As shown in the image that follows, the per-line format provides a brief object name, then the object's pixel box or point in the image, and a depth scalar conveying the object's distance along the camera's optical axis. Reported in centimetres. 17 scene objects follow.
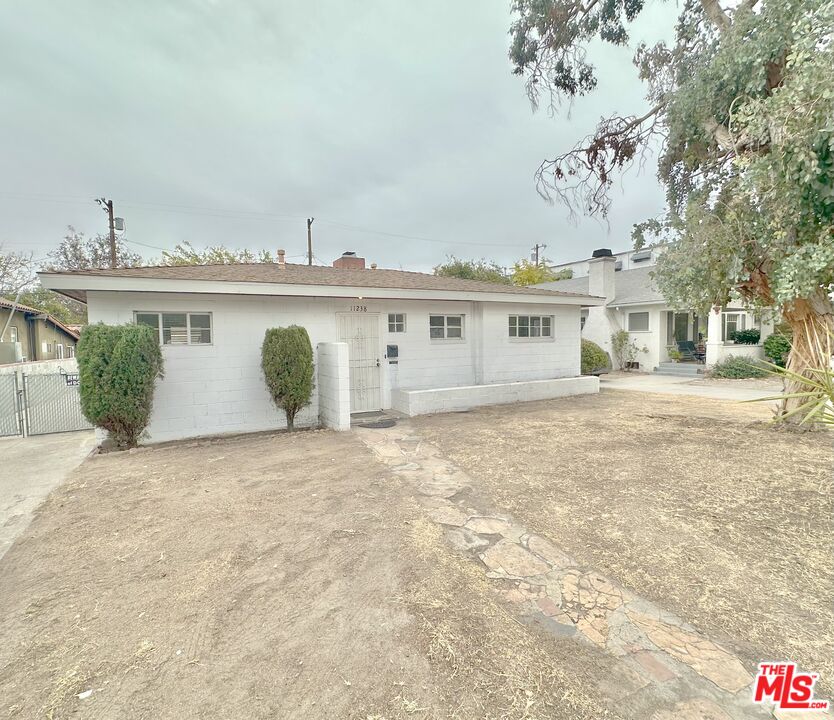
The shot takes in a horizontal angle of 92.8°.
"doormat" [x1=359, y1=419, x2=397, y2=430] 802
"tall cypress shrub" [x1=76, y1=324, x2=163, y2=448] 603
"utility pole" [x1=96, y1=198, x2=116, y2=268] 1933
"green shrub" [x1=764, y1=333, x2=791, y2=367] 1459
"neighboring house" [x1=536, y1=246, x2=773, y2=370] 1653
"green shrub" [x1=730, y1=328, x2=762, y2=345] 1602
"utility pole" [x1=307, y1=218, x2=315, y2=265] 2509
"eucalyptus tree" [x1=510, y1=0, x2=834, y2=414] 454
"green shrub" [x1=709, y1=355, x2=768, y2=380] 1407
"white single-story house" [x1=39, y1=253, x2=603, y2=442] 726
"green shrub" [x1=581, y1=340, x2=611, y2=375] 1535
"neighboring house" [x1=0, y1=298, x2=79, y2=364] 1896
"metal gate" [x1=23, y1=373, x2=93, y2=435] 817
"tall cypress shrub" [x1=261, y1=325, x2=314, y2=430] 742
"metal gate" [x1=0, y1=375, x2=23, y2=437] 794
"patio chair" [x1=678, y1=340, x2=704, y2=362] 1722
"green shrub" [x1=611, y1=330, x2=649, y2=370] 1778
